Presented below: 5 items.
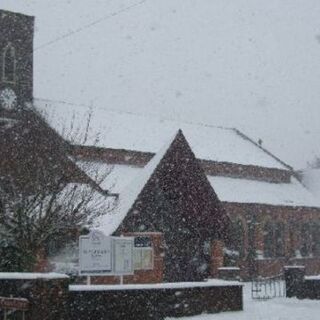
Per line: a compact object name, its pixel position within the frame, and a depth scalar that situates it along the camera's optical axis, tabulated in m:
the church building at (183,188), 22.88
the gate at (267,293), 22.73
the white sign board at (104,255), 16.22
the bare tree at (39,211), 18.38
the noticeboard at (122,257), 16.53
